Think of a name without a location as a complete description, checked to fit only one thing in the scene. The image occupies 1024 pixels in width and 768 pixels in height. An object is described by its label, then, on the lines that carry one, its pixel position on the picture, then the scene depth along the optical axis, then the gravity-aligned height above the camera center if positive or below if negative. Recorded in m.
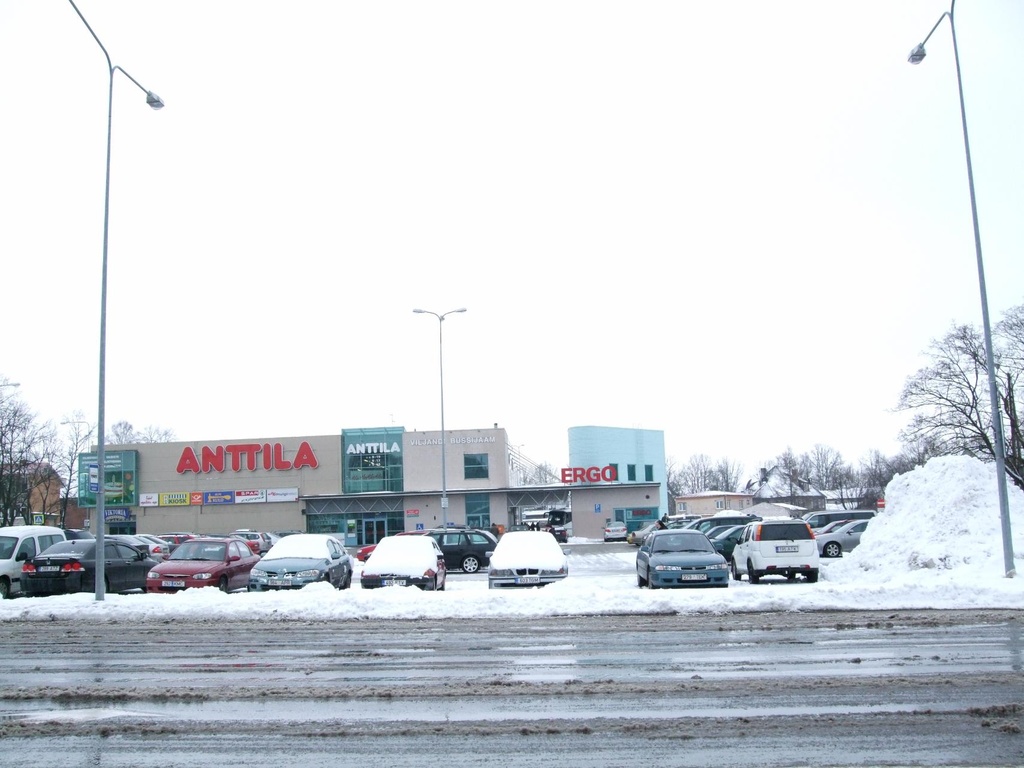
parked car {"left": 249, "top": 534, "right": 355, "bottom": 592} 19.06 -1.33
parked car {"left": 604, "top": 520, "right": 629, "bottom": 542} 55.34 -2.36
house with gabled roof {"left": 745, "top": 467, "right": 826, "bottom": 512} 128.62 -0.23
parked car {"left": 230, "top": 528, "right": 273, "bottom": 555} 35.50 -1.38
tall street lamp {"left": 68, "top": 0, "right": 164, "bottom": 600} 17.80 +2.64
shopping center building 58.25 +1.21
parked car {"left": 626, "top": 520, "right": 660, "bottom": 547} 48.31 -2.37
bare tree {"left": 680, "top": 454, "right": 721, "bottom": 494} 164.38 +2.74
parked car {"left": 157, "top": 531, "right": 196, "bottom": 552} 43.33 -1.39
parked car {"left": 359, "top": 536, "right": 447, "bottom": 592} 19.39 -1.41
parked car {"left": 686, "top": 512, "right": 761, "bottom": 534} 36.51 -1.32
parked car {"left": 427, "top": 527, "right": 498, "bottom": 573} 30.05 -1.68
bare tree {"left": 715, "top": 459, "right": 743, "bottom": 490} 161.12 +2.38
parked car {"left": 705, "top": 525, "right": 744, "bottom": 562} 29.72 -1.72
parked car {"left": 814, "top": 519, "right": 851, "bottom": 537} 36.83 -1.75
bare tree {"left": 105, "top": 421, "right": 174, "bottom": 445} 118.75 +10.86
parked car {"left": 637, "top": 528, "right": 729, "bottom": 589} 18.33 -1.48
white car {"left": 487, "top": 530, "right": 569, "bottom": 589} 19.08 -1.46
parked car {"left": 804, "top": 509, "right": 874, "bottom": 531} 39.88 -1.43
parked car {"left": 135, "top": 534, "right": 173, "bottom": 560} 32.19 -1.49
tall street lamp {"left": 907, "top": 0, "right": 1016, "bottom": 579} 18.84 +1.99
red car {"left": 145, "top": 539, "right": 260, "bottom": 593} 20.19 -1.36
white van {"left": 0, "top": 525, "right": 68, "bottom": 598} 21.27 -0.83
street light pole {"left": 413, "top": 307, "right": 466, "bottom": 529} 45.03 +8.67
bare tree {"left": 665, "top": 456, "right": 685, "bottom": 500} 155.68 +2.17
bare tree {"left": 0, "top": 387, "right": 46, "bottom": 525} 57.41 +3.84
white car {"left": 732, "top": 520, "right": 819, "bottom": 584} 21.75 -1.55
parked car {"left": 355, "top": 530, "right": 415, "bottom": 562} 35.85 -2.04
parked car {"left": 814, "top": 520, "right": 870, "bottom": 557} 33.12 -2.04
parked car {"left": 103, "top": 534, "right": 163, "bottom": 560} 32.53 -1.21
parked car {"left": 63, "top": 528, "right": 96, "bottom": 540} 31.98 -0.73
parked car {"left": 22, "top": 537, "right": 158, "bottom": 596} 20.55 -1.32
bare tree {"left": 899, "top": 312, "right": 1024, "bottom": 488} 51.31 +4.44
